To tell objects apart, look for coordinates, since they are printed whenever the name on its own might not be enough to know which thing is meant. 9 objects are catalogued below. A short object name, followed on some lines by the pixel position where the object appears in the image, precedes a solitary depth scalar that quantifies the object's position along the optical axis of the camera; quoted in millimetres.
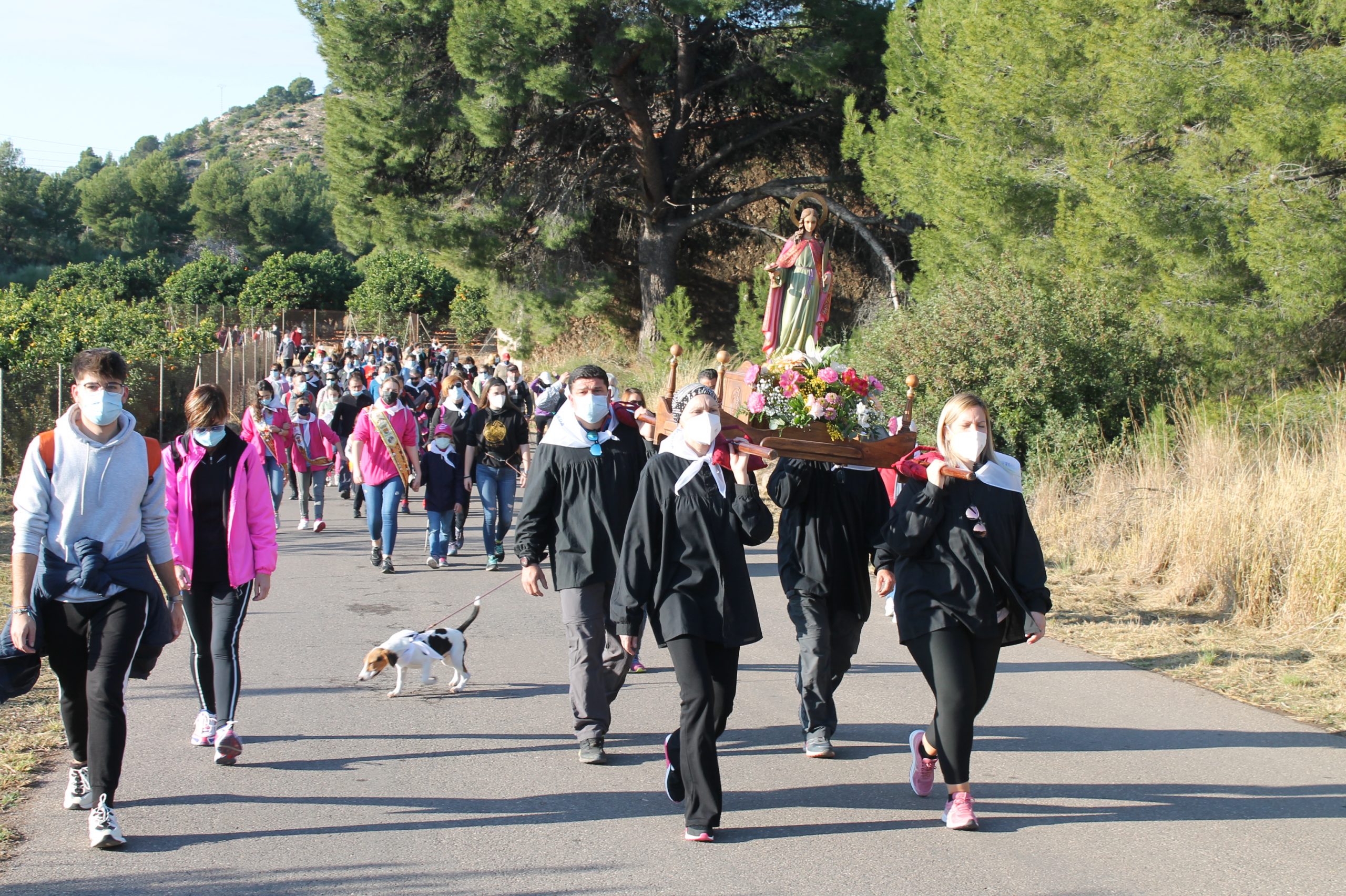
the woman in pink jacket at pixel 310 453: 13078
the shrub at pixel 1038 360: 13602
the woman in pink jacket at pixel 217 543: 5496
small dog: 6750
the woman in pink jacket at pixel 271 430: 11930
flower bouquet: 6145
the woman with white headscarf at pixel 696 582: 4641
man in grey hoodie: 4441
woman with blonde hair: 4707
